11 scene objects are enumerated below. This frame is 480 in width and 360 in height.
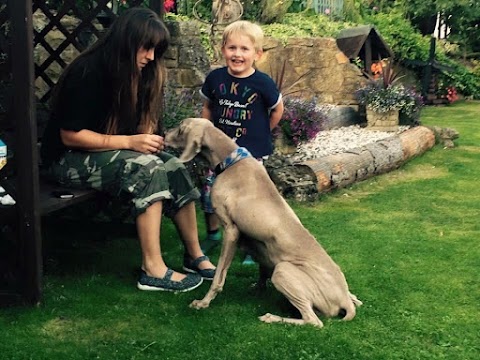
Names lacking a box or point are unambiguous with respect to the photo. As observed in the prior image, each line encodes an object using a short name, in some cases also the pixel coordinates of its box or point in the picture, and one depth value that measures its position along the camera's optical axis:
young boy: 5.11
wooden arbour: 3.77
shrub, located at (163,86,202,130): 6.65
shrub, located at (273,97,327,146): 8.89
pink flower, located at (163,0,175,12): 11.43
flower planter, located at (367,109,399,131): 11.62
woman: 4.44
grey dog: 3.95
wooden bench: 3.98
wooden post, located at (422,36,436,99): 16.66
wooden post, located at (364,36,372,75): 14.52
